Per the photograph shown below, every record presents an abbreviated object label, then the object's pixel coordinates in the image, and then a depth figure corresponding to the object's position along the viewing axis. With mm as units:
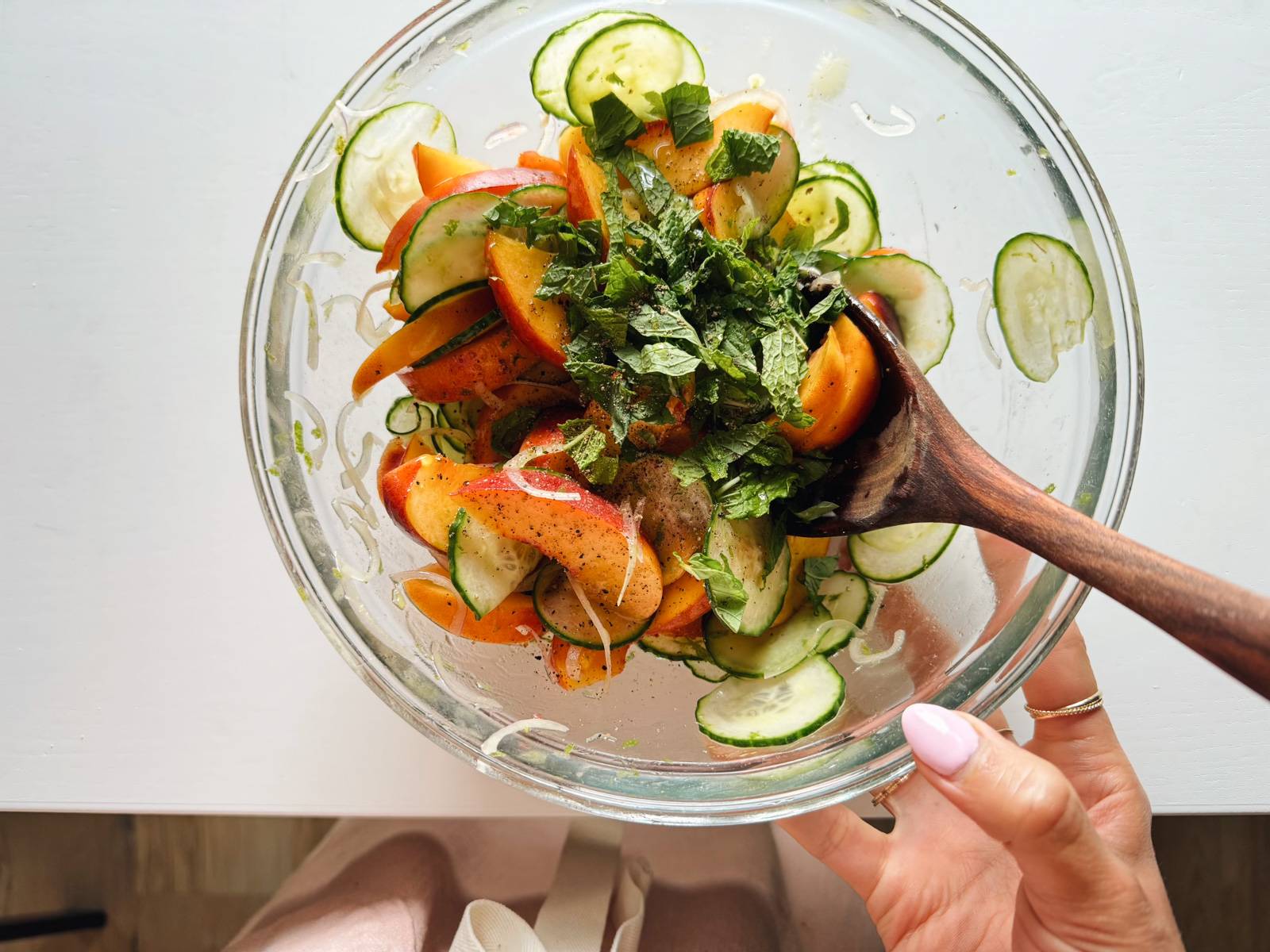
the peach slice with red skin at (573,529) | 247
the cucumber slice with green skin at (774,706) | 268
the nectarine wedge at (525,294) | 257
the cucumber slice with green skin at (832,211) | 292
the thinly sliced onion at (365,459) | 306
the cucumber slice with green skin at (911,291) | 288
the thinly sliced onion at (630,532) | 254
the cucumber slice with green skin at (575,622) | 269
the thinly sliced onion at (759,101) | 277
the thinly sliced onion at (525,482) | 245
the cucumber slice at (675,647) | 289
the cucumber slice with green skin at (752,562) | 257
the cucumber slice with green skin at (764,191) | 267
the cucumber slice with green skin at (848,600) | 294
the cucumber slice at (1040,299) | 288
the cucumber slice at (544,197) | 261
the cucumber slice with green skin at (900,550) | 300
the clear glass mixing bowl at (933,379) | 287
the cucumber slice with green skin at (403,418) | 310
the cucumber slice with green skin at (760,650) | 279
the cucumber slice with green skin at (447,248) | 256
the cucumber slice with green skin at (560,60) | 283
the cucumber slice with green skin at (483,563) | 251
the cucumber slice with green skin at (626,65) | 268
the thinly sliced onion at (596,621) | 259
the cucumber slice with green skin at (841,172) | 298
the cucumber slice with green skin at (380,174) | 284
